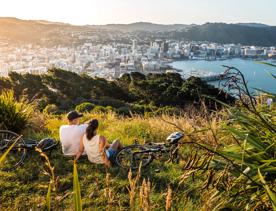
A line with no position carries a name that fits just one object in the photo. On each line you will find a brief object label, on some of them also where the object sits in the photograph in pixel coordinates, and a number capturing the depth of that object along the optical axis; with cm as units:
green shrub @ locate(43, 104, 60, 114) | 1711
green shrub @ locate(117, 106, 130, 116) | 1853
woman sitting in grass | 577
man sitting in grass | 608
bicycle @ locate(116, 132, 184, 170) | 567
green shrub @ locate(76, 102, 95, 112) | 1684
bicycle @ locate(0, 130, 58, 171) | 571
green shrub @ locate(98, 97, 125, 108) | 2511
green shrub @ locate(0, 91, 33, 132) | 734
